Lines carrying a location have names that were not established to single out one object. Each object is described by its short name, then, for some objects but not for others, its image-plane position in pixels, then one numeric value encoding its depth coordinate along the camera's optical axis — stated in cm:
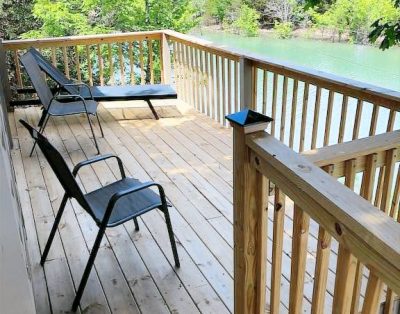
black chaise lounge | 487
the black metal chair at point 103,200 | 227
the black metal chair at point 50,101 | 443
